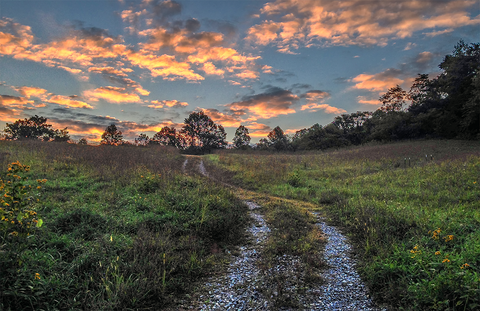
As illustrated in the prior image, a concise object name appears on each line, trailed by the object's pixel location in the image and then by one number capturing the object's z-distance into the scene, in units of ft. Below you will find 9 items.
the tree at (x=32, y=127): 135.38
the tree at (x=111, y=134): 186.70
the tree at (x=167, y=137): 230.89
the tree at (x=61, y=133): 158.23
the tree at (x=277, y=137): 238.48
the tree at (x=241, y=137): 252.97
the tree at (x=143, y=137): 242.27
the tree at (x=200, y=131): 219.82
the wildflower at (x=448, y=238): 15.84
